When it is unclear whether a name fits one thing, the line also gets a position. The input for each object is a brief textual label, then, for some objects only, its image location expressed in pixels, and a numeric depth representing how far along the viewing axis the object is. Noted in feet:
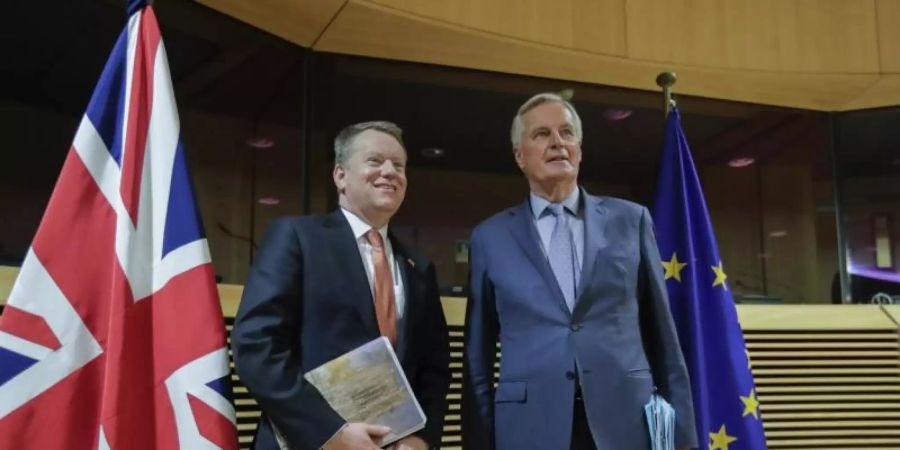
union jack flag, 5.63
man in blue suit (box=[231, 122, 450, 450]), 5.70
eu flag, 9.11
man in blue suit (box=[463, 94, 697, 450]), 6.17
